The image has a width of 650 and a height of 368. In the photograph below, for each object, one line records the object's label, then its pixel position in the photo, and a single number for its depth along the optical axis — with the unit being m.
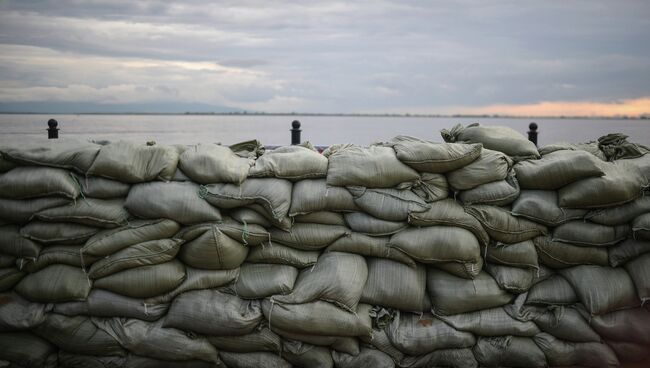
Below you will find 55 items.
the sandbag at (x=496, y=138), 3.42
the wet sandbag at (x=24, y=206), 3.00
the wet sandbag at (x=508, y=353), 3.12
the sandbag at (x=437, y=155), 3.12
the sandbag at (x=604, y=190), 3.05
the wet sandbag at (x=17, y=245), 2.99
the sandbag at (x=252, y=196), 3.00
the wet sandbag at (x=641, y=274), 3.07
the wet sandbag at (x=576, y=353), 3.11
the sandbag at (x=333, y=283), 2.96
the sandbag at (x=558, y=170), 3.09
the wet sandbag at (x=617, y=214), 3.12
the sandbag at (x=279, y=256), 3.08
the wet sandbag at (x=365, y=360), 3.05
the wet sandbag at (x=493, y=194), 3.15
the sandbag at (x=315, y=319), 2.93
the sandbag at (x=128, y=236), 2.98
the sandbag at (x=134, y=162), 3.02
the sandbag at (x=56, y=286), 2.98
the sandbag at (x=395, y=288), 3.07
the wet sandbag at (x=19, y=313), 2.99
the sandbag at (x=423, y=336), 3.05
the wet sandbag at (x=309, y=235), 3.08
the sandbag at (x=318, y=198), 3.06
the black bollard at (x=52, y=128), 8.24
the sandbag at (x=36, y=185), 2.98
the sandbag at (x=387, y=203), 3.08
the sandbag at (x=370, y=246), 3.10
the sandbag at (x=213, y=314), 2.95
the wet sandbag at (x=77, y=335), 3.01
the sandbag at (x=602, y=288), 3.07
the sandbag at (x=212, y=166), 3.03
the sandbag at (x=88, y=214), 2.99
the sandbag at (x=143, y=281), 2.98
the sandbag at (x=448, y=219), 3.08
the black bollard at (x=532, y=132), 9.08
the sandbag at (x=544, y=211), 3.12
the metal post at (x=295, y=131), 8.33
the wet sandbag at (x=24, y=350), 3.01
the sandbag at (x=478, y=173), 3.15
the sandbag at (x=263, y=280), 3.00
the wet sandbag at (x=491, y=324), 3.11
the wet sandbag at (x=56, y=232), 3.00
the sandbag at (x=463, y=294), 3.09
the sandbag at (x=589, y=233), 3.12
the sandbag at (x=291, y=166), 3.10
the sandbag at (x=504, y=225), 3.11
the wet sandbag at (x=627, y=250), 3.14
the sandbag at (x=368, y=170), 3.09
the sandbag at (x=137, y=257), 2.98
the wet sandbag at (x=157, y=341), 2.98
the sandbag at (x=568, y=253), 3.14
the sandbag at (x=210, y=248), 2.97
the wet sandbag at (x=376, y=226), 3.10
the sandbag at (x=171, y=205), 2.98
